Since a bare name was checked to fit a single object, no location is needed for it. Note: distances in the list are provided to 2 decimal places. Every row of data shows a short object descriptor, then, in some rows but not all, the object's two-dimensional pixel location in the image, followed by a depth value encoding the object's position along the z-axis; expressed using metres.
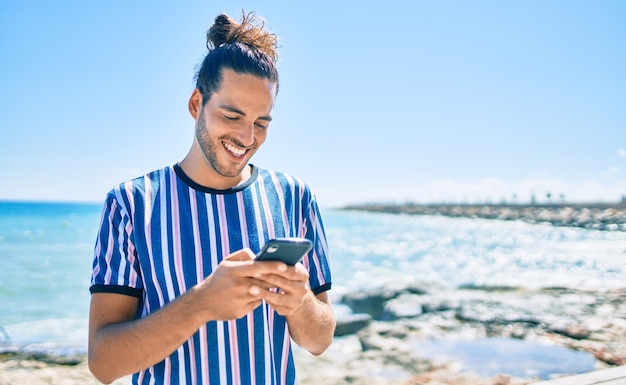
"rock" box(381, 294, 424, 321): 9.27
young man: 1.26
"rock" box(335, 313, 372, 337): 8.16
